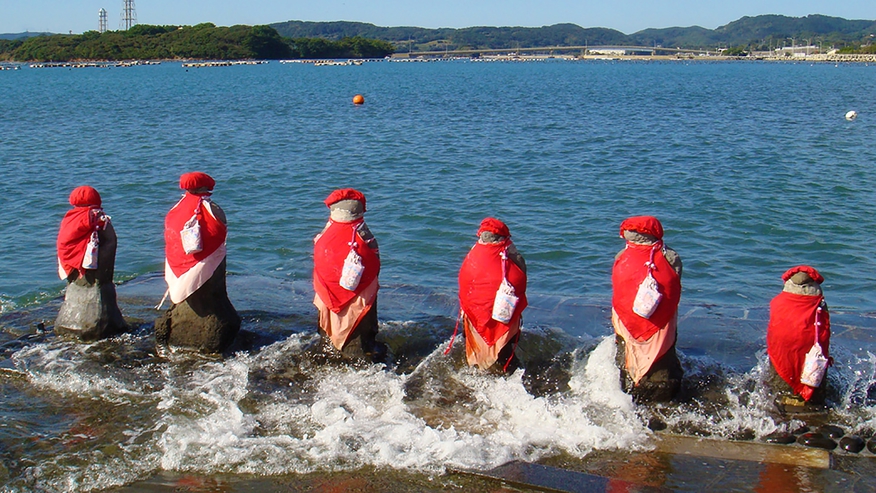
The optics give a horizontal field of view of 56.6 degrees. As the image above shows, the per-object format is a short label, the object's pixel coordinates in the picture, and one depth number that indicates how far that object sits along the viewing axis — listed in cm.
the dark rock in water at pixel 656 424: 680
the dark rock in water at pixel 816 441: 650
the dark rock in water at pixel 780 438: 658
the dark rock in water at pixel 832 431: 666
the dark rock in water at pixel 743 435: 667
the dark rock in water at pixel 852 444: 645
